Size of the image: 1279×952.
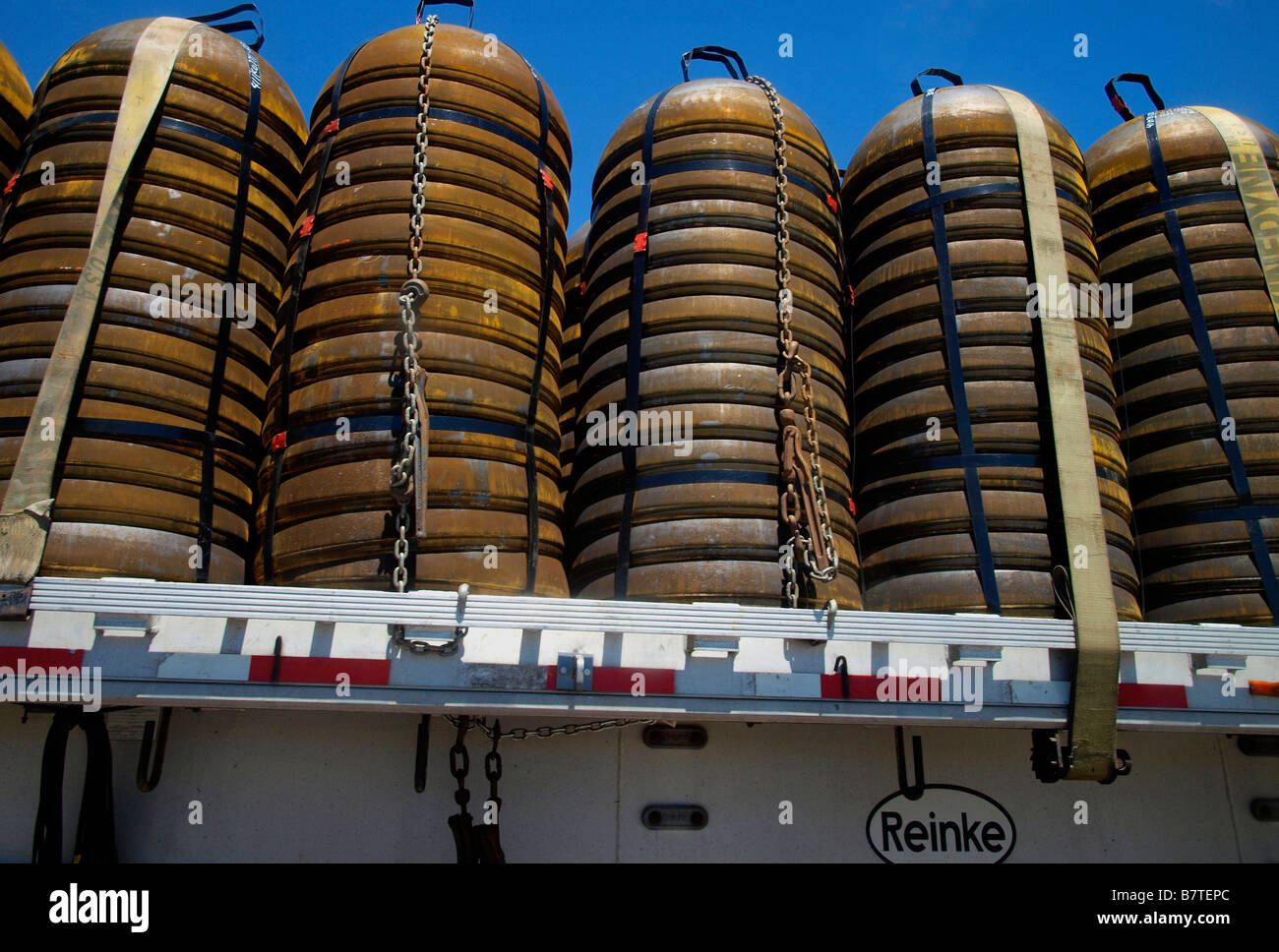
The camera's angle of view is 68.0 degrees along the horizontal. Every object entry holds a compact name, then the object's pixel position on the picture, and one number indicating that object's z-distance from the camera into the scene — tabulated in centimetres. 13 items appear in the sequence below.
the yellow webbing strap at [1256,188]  508
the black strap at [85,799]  332
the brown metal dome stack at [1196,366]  470
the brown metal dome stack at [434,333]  397
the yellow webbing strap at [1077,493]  353
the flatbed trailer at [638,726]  311
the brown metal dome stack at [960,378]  446
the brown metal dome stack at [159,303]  399
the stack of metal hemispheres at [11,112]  507
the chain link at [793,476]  395
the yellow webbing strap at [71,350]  337
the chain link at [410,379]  362
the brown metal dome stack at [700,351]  423
